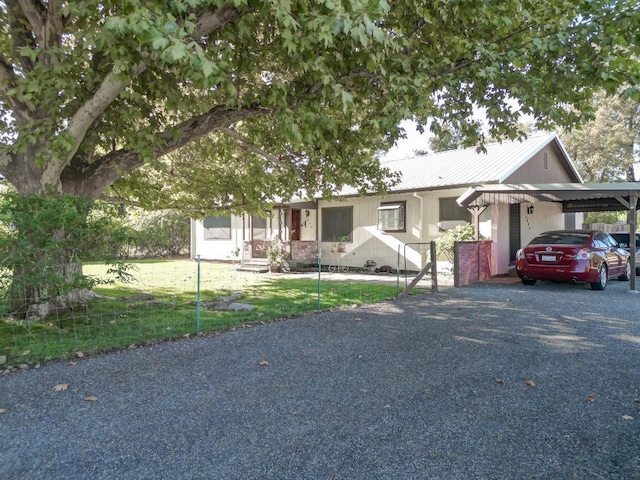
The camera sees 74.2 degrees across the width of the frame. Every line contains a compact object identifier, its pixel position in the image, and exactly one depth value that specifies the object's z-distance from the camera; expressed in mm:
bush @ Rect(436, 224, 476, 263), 12633
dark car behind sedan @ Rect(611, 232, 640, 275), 13751
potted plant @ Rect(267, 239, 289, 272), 16000
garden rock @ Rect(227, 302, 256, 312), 7895
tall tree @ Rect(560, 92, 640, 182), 28022
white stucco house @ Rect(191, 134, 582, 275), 13898
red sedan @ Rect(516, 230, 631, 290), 10367
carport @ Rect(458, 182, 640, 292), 10275
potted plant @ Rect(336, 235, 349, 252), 16859
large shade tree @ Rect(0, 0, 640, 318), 4570
